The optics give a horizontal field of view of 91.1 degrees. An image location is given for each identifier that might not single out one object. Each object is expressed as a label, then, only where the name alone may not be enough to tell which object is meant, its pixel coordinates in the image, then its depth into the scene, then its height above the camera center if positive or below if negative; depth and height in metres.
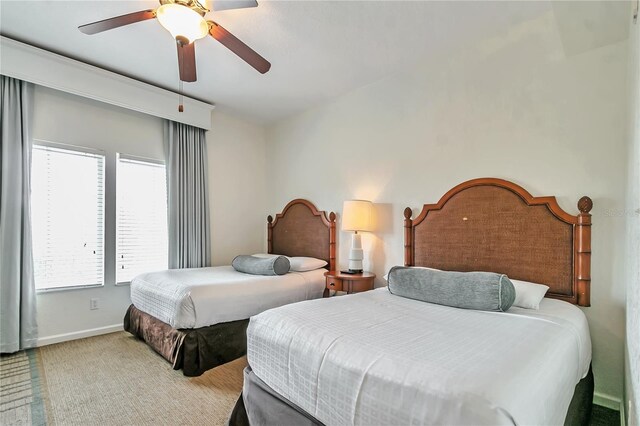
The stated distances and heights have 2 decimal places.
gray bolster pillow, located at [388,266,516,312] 1.88 -0.51
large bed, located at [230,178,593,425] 1.02 -0.58
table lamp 3.14 -0.13
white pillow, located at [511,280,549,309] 1.96 -0.54
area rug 1.90 -1.25
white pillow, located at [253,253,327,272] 3.50 -0.61
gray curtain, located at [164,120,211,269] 3.79 +0.19
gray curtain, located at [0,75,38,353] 2.74 -0.10
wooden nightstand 3.06 -0.71
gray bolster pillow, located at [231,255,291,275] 3.20 -0.57
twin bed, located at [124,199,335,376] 2.47 -0.84
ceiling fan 1.83 +1.16
